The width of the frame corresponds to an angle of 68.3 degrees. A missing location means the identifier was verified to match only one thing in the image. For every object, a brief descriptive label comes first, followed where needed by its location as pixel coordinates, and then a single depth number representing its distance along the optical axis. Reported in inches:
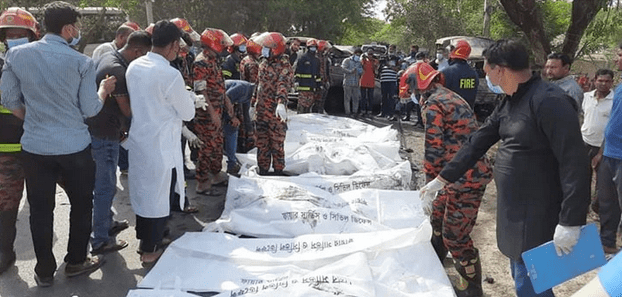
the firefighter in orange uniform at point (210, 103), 184.9
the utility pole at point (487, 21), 615.4
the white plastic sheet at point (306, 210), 146.4
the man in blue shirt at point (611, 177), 136.7
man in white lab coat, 124.5
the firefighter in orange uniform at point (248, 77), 259.0
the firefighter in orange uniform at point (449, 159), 117.8
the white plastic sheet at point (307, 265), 110.0
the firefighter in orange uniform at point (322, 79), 376.3
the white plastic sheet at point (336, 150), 217.9
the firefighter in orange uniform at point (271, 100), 213.0
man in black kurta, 77.3
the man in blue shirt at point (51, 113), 108.3
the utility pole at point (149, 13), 597.6
